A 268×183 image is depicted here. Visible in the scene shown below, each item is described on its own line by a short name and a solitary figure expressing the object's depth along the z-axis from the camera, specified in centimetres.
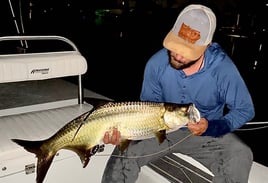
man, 192
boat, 194
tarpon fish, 175
